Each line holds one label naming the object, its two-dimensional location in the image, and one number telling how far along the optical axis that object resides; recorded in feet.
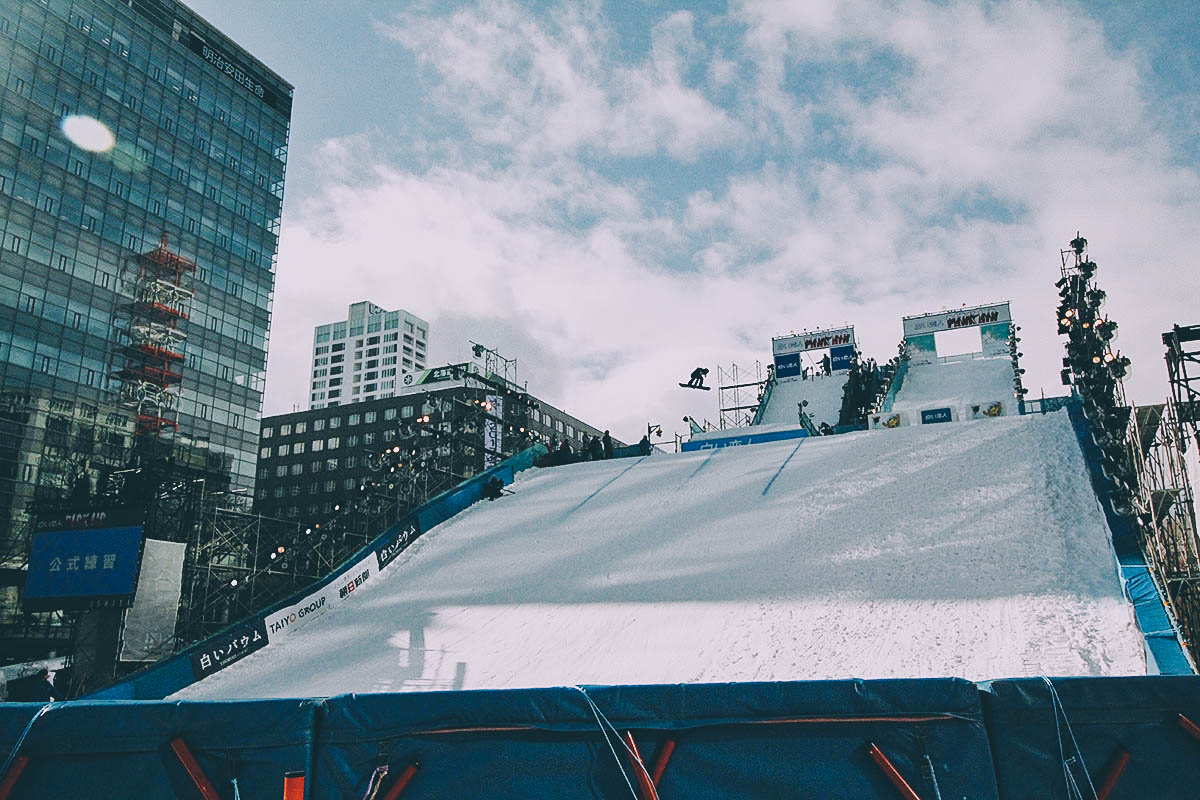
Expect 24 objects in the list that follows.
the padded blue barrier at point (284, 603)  38.65
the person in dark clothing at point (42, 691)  38.45
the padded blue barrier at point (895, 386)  129.60
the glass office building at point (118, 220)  148.77
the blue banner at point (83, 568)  54.95
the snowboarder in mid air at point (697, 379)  133.39
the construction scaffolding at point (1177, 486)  60.90
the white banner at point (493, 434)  93.91
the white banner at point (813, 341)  173.17
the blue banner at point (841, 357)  164.76
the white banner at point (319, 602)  46.55
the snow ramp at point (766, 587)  32.19
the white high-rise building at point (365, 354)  452.35
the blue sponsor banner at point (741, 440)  100.02
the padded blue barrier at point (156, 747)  14.78
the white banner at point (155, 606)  57.52
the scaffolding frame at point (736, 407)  173.68
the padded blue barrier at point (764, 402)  146.23
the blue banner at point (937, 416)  105.60
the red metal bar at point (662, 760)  14.34
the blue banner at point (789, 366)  161.79
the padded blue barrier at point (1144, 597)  27.48
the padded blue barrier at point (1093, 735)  13.89
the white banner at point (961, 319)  163.73
